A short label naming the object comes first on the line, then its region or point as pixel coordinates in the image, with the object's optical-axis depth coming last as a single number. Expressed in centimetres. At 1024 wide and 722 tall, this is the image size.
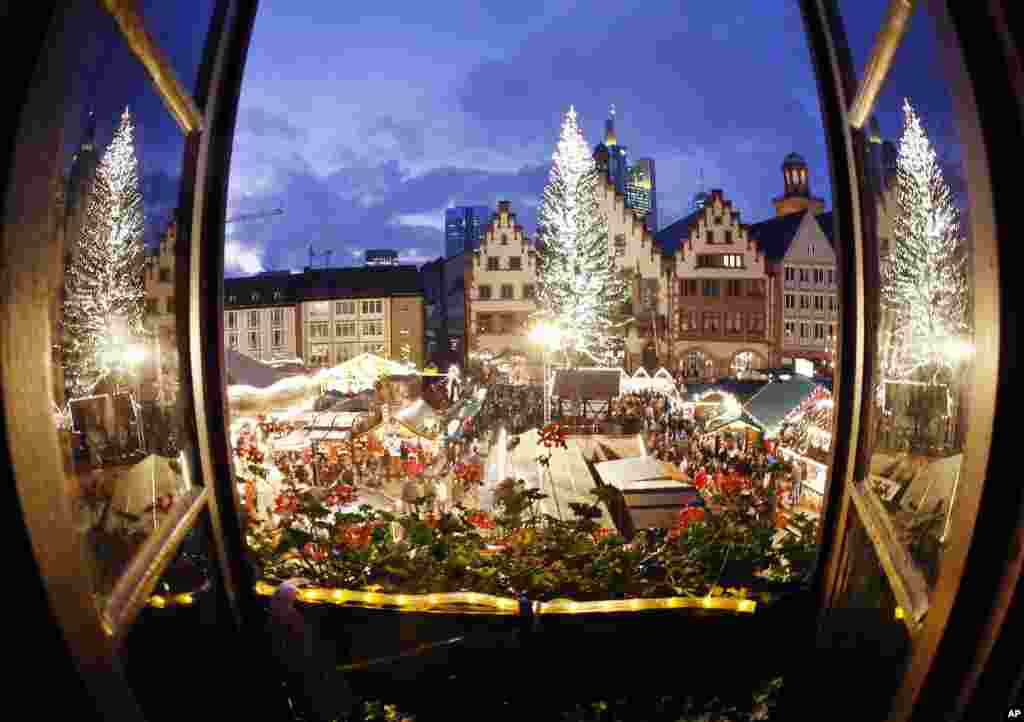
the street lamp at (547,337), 2062
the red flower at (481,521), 260
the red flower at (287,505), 265
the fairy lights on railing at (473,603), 208
